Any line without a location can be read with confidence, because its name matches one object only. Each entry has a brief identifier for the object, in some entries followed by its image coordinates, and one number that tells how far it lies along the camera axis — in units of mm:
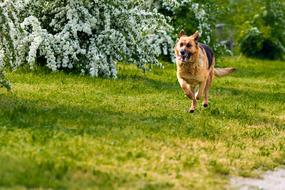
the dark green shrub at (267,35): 32312
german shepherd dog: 11703
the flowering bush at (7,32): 11484
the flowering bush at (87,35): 16047
